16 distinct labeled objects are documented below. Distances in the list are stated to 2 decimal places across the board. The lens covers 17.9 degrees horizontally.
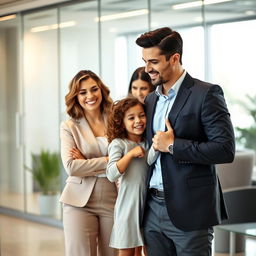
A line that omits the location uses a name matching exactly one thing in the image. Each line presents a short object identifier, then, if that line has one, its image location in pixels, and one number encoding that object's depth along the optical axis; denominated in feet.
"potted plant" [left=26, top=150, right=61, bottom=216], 33.02
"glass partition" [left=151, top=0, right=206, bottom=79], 26.30
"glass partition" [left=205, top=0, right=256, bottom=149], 25.72
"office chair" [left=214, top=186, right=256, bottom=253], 20.11
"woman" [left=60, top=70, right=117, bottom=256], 14.86
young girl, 12.90
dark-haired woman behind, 17.22
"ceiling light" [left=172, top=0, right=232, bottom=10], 25.98
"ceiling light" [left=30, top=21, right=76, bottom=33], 31.37
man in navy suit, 11.20
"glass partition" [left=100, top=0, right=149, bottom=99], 28.57
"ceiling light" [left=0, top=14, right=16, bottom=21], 34.65
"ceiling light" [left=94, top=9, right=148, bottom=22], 28.30
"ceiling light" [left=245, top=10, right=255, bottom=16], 25.52
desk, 17.50
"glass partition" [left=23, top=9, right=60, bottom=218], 32.73
